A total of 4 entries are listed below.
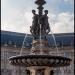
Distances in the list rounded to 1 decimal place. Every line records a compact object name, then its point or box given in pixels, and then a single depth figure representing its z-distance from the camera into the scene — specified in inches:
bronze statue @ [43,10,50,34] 828.0
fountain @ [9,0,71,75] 716.0
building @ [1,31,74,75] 3316.9
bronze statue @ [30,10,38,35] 828.0
